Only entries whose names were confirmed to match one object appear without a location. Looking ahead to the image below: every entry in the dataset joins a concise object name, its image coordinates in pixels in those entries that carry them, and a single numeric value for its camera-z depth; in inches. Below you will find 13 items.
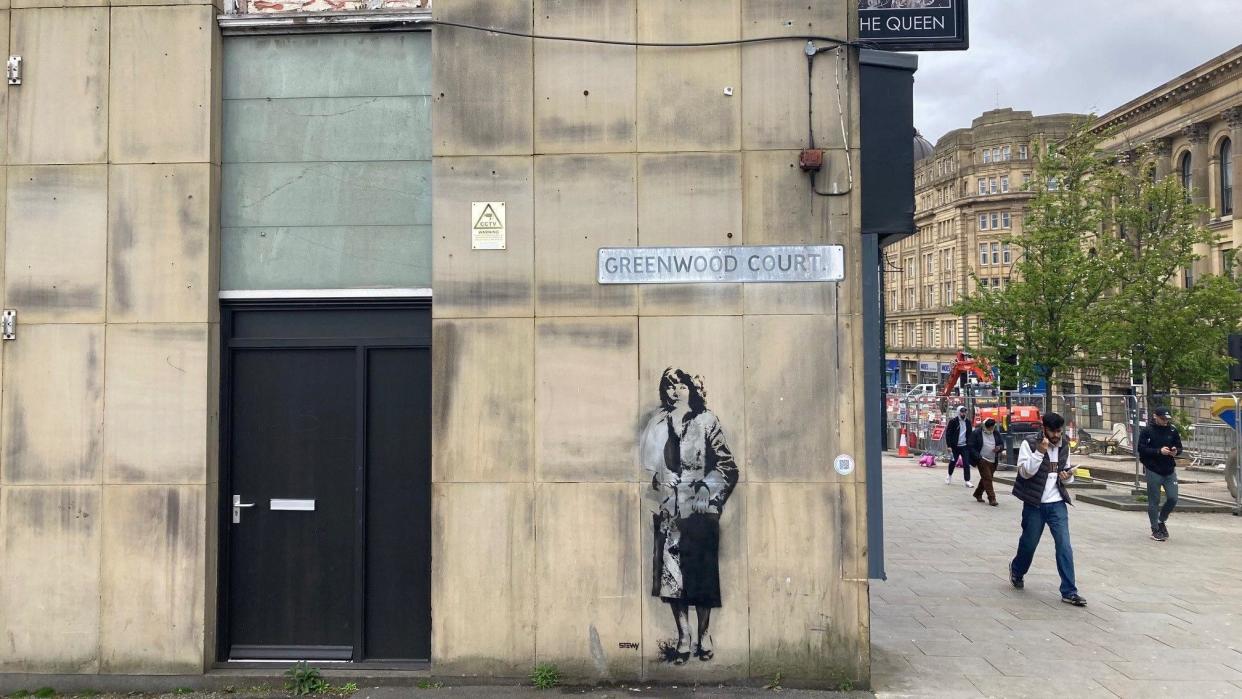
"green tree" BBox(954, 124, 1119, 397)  911.0
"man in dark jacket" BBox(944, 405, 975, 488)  753.0
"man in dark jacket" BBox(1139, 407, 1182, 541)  482.3
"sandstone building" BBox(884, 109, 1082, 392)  3531.0
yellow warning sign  263.9
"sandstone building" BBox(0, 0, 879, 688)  256.7
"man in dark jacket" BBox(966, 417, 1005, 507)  628.4
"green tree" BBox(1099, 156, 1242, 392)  940.0
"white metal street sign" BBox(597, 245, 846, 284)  257.4
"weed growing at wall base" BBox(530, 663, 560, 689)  251.4
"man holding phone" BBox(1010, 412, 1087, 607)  346.9
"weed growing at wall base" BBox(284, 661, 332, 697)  252.4
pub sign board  299.0
